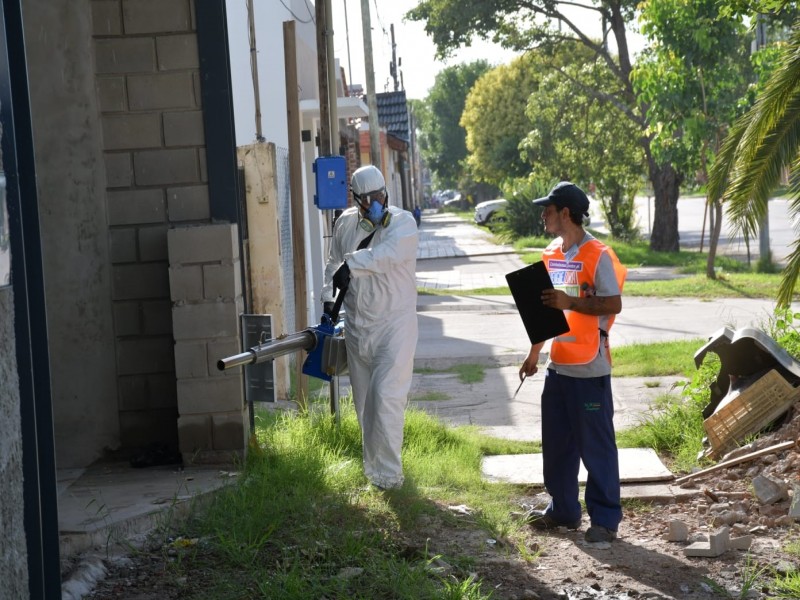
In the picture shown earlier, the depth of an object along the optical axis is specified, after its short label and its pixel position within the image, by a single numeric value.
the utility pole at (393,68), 55.97
